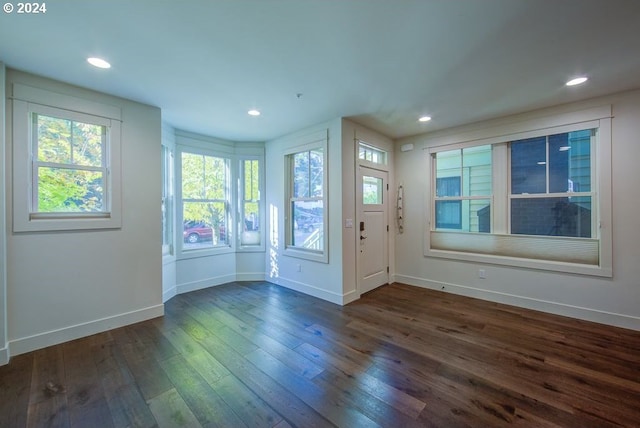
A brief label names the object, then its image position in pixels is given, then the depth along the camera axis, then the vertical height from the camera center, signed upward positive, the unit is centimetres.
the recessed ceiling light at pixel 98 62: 231 +137
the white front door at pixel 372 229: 413 -27
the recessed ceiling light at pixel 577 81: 268 +136
